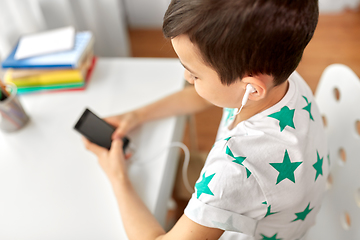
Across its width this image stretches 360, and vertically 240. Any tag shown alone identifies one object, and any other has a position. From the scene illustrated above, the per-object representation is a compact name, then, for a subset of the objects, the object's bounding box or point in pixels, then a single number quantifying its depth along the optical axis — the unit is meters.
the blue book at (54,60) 0.89
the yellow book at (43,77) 0.90
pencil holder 0.77
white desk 0.64
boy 0.42
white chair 0.63
